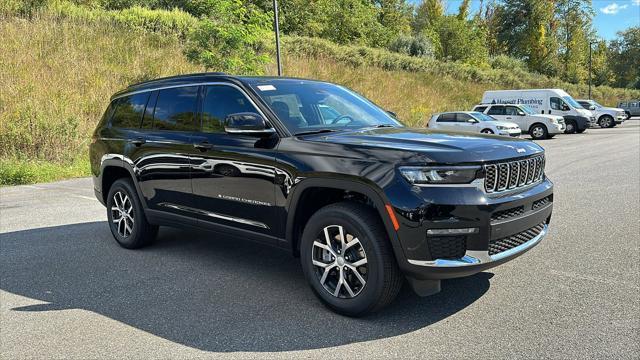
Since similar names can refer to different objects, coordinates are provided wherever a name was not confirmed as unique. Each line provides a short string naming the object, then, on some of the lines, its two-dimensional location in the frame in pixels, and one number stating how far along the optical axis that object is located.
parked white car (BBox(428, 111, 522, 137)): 19.97
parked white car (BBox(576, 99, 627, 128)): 31.48
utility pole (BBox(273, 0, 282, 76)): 15.20
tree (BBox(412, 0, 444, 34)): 62.69
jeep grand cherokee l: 3.31
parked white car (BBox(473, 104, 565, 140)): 22.61
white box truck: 25.95
